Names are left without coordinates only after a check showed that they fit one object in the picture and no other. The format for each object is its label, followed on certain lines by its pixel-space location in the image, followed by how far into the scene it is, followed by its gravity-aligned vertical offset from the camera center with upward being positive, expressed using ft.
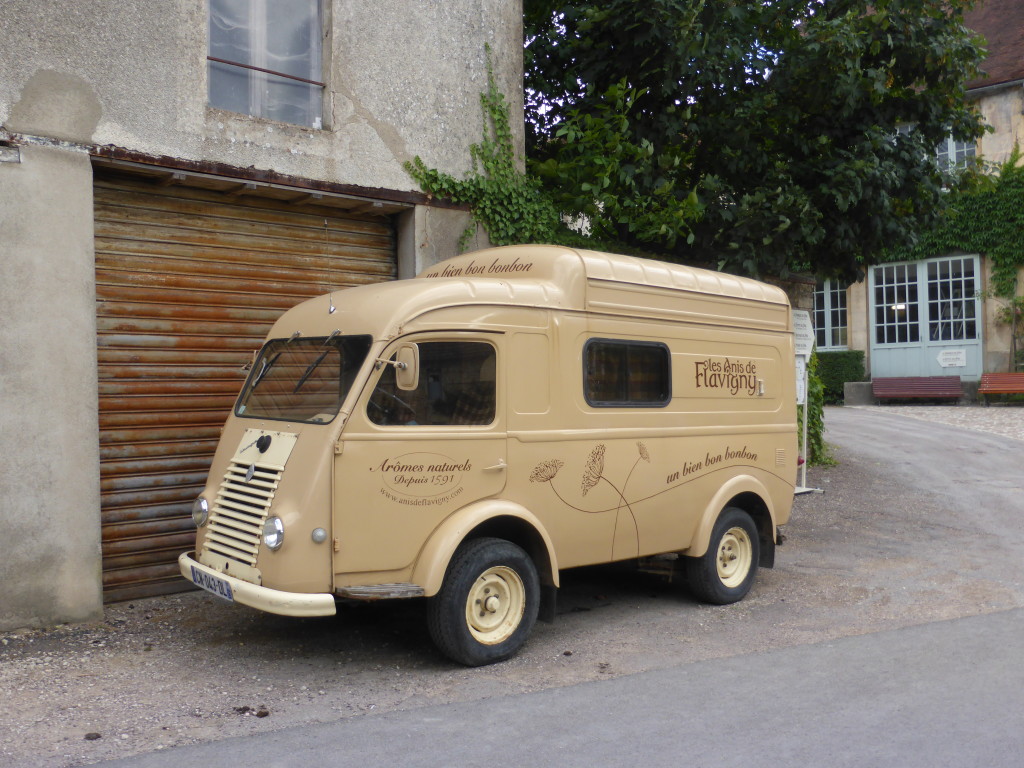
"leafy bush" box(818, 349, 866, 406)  88.02 +0.75
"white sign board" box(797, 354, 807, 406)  40.60 -0.01
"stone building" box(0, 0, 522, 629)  22.26 +4.88
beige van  18.52 -1.32
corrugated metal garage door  25.02 +1.68
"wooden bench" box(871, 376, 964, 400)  80.48 -0.74
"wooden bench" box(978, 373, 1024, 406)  75.10 -0.56
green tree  34.55 +10.38
